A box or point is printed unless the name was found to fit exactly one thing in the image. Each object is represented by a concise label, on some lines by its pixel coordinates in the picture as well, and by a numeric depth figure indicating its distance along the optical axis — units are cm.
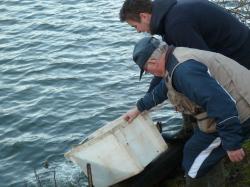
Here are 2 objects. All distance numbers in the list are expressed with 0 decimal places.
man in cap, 414
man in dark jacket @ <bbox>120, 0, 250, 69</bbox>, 479
